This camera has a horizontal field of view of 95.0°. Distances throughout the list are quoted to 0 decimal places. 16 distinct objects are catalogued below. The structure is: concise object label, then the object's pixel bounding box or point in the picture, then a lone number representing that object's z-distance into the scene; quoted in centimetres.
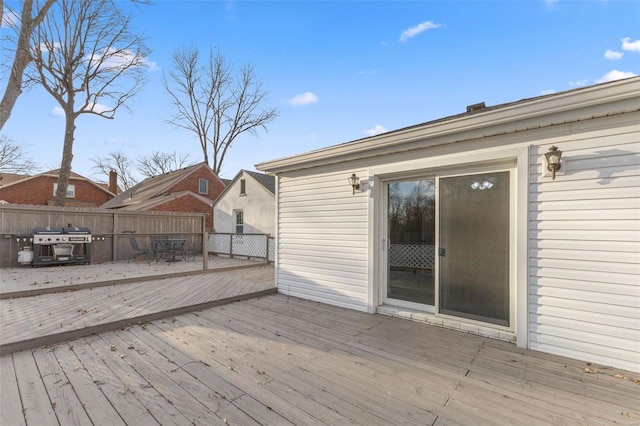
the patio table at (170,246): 961
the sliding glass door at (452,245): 343
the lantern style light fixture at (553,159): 294
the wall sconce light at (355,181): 451
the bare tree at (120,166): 2811
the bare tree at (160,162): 2689
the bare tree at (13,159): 1775
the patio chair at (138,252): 962
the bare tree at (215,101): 1980
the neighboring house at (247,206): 1259
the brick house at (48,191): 1922
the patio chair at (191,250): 1119
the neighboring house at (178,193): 1639
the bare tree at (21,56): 644
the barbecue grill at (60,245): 820
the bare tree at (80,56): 1115
